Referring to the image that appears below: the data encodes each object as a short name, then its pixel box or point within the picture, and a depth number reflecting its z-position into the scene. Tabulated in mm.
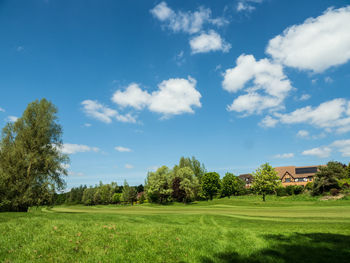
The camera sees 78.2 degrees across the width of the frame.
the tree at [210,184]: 84131
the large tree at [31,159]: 30500
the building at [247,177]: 135150
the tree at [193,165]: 104462
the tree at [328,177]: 62250
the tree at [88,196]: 129413
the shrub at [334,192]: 54397
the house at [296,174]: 107812
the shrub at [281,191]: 78300
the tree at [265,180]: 63125
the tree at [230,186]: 96556
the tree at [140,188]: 171875
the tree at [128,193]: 107919
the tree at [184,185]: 72538
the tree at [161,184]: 76438
